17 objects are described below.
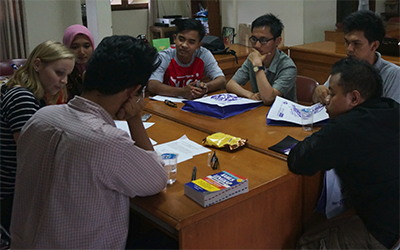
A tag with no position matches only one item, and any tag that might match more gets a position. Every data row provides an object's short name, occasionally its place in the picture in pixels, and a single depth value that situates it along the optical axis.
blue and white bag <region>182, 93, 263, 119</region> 2.25
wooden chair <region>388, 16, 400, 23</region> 5.22
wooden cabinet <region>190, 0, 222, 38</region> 4.72
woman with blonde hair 1.58
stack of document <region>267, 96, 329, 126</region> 2.07
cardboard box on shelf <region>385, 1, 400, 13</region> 5.55
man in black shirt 1.40
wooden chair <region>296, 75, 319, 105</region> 2.79
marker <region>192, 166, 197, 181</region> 1.48
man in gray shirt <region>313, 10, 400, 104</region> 2.12
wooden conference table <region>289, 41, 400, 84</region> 3.88
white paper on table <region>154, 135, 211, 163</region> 1.71
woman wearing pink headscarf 2.57
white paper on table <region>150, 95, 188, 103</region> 2.66
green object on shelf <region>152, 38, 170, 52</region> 3.69
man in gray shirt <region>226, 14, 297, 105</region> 2.50
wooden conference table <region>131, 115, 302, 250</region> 1.26
